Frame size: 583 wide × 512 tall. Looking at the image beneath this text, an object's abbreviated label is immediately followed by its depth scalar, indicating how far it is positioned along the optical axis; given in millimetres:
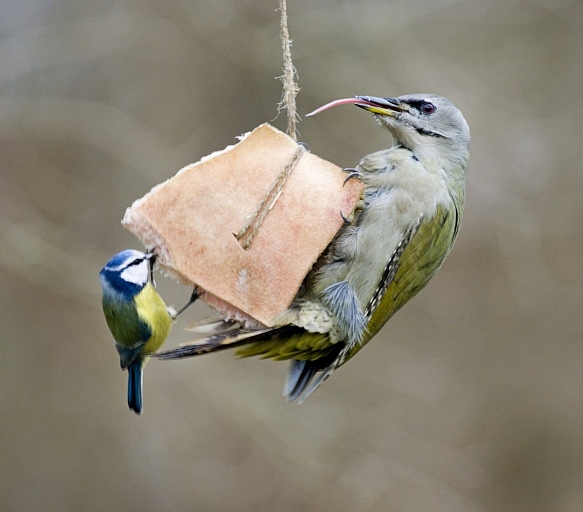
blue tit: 5562
